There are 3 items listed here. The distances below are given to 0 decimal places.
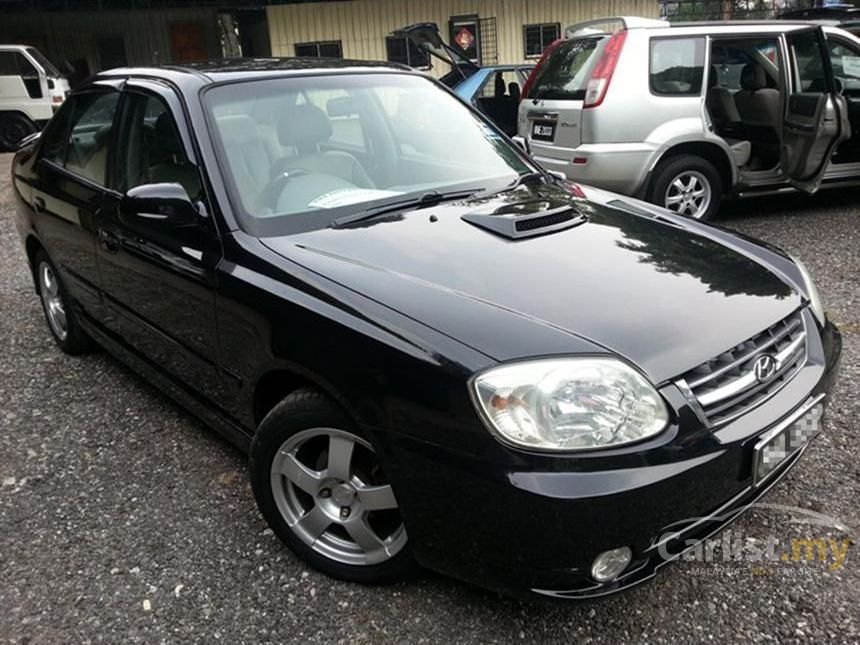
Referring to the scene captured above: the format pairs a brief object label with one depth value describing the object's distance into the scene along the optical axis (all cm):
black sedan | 188
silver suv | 611
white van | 1470
